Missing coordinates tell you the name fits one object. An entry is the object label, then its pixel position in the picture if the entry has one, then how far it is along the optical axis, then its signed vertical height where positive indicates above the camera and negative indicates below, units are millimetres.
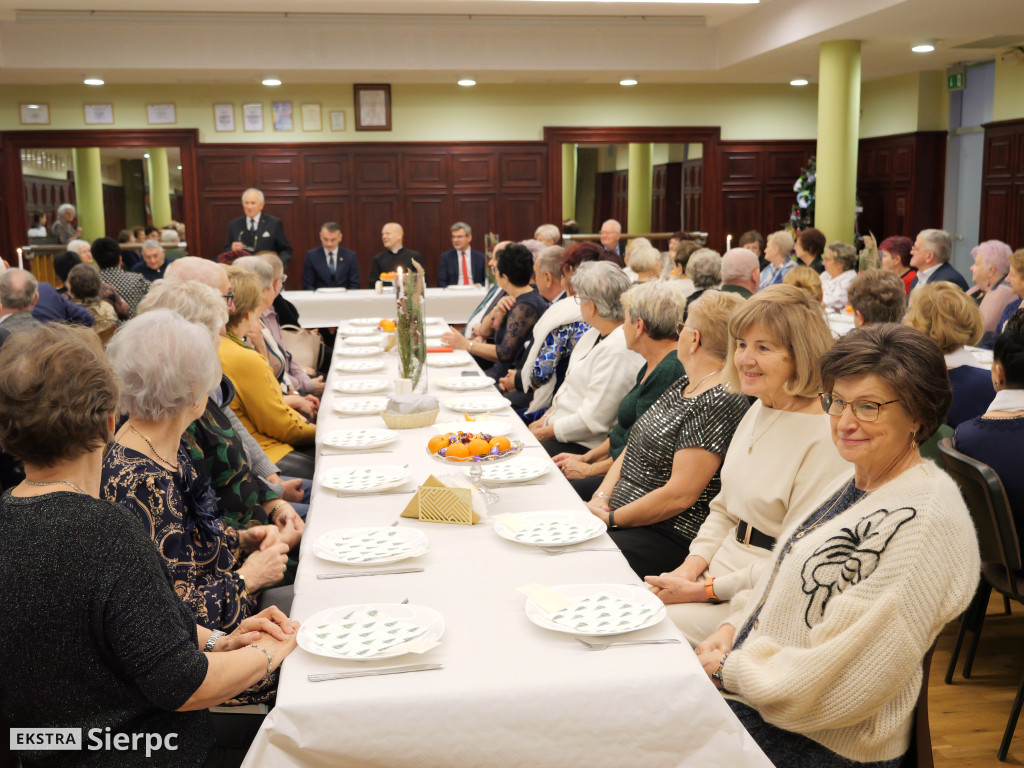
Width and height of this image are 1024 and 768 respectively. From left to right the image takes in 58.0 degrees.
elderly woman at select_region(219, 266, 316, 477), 3617 -612
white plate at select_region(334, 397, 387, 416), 3854 -692
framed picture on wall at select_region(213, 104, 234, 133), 11172 +1507
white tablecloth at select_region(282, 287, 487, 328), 8633 -582
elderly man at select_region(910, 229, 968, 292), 7184 -151
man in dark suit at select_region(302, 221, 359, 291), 9812 -281
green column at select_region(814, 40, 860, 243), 8844 +970
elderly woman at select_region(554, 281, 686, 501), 3332 -359
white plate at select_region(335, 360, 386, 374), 5035 -682
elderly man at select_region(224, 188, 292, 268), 9945 +128
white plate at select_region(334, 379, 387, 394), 4339 -680
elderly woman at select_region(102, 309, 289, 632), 1968 -470
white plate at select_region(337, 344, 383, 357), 5707 -676
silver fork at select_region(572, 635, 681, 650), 1730 -750
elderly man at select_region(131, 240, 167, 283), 9844 -186
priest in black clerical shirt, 10055 -145
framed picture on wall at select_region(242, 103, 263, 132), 11203 +1498
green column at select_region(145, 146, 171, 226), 17703 +1055
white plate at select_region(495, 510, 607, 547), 2227 -709
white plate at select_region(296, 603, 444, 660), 1690 -732
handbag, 6047 -669
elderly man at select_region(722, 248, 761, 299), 6297 -201
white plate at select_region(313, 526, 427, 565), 2131 -716
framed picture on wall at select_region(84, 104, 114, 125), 10977 +1525
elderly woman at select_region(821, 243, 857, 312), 7957 -296
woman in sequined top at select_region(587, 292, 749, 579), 2758 -654
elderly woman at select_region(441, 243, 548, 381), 5348 -423
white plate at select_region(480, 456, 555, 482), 2758 -696
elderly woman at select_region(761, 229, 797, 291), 8992 -136
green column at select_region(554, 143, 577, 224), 16250 +1095
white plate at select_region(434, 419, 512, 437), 3137 -642
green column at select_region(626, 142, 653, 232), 15719 +877
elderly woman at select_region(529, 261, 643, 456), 3861 -546
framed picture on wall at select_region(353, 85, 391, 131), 11242 +1620
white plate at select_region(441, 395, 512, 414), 3869 -691
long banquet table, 1576 -805
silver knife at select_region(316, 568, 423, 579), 2076 -739
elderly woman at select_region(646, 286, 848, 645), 2307 -534
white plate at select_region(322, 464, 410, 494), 2682 -700
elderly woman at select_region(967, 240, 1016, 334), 6215 -281
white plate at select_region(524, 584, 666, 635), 1772 -728
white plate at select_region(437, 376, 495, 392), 4383 -673
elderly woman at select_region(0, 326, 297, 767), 1396 -512
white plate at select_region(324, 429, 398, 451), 3195 -691
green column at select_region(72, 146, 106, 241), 15281 +888
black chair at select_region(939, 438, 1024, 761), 2711 -860
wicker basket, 3486 -669
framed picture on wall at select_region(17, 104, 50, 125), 10898 +1521
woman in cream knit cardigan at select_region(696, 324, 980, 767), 1580 -609
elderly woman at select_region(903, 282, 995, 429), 3715 -371
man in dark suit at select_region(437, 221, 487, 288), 9986 -255
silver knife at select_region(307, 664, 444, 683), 1629 -757
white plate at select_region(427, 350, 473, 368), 5176 -671
